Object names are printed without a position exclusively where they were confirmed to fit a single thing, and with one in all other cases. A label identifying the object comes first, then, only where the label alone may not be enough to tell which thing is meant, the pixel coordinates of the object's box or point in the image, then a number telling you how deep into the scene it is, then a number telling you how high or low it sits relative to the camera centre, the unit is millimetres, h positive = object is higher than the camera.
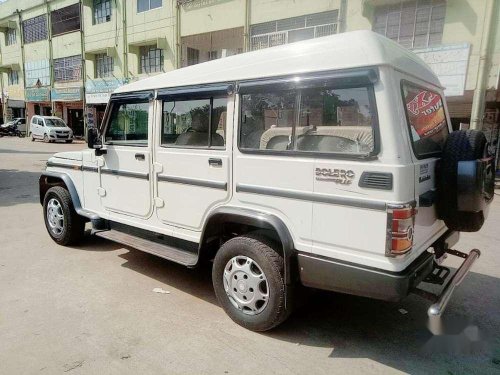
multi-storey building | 11508 +4573
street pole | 10992 +2179
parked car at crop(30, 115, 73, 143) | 24516 -175
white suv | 2395 -298
